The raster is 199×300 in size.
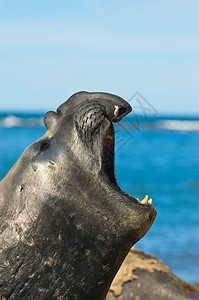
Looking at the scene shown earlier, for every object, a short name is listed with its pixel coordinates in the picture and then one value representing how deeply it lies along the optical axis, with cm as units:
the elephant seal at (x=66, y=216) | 532
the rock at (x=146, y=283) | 869
